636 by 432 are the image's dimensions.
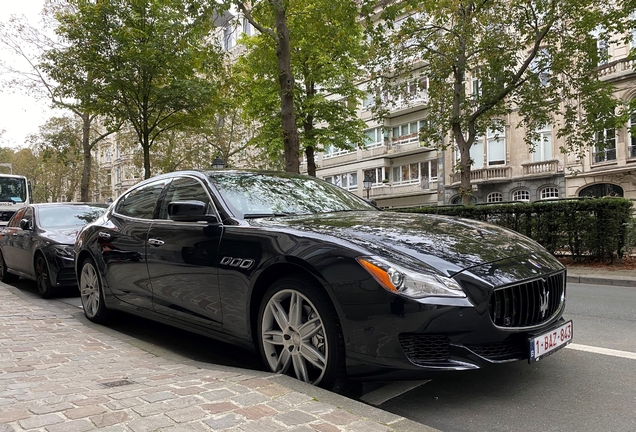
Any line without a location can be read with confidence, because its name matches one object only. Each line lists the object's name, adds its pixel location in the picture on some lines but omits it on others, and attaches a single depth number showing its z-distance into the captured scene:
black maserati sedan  2.57
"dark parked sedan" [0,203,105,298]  7.15
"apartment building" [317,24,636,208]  25.59
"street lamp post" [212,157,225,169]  19.23
